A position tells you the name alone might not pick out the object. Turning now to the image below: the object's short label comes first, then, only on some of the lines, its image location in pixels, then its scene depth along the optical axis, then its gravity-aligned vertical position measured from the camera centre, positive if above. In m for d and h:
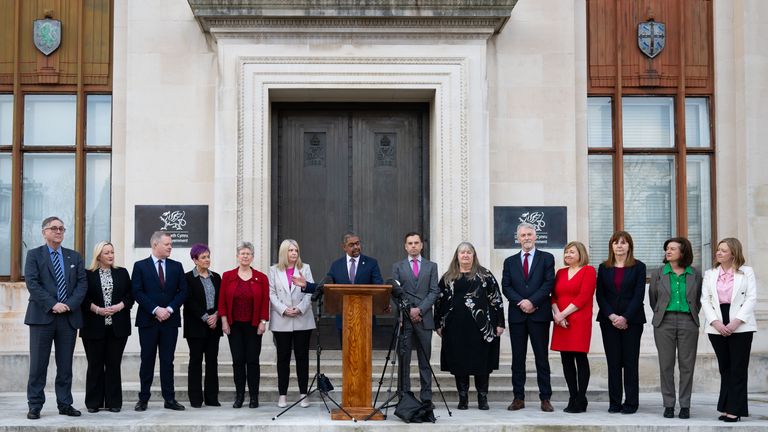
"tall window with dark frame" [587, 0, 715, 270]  14.70 +1.65
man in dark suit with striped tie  10.86 -0.57
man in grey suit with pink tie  11.41 -0.57
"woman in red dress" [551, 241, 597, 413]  11.36 -0.73
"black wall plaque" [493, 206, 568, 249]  14.01 +0.37
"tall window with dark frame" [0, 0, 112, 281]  14.30 +1.70
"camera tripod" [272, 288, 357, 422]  10.64 -1.34
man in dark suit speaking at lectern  12.43 -0.19
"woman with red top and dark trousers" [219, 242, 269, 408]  11.67 -0.69
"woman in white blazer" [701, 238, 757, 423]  10.80 -0.69
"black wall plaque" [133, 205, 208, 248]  13.81 +0.40
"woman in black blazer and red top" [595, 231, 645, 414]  11.34 -0.69
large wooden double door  14.55 +0.98
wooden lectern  10.77 -0.93
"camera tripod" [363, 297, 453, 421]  11.01 -0.93
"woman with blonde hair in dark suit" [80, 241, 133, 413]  11.30 -0.77
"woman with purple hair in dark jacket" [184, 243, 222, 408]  11.75 -0.79
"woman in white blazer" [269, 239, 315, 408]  11.73 -0.69
